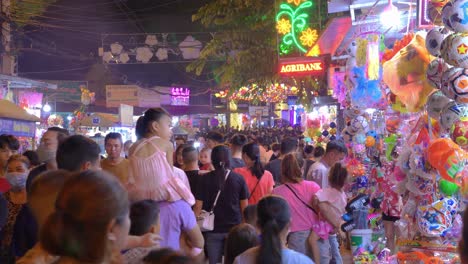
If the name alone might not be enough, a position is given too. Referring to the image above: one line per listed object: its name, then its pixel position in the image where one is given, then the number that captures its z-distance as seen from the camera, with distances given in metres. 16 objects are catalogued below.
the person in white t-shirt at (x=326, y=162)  8.62
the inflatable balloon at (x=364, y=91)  9.14
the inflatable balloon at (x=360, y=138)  10.86
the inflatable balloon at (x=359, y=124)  10.88
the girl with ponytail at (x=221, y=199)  6.63
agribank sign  11.96
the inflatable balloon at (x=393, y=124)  8.51
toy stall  4.93
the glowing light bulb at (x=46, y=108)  35.42
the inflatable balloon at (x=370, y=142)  10.25
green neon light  12.88
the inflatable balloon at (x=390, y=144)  8.48
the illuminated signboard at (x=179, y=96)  34.69
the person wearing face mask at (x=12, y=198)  5.22
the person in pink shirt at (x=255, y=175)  7.35
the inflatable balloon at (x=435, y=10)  5.39
